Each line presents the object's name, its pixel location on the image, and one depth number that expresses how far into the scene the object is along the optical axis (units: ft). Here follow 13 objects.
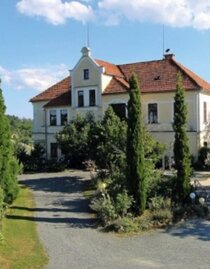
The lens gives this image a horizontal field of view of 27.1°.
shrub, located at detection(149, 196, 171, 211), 60.94
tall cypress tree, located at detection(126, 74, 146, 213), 62.08
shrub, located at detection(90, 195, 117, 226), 57.82
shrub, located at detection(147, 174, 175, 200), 65.88
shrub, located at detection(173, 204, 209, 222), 59.62
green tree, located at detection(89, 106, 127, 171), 86.32
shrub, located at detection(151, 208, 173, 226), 57.16
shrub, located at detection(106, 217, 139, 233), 54.70
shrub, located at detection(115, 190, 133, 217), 59.26
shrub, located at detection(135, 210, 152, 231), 55.47
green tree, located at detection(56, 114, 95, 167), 113.09
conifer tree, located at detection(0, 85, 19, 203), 64.51
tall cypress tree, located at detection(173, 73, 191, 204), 64.49
